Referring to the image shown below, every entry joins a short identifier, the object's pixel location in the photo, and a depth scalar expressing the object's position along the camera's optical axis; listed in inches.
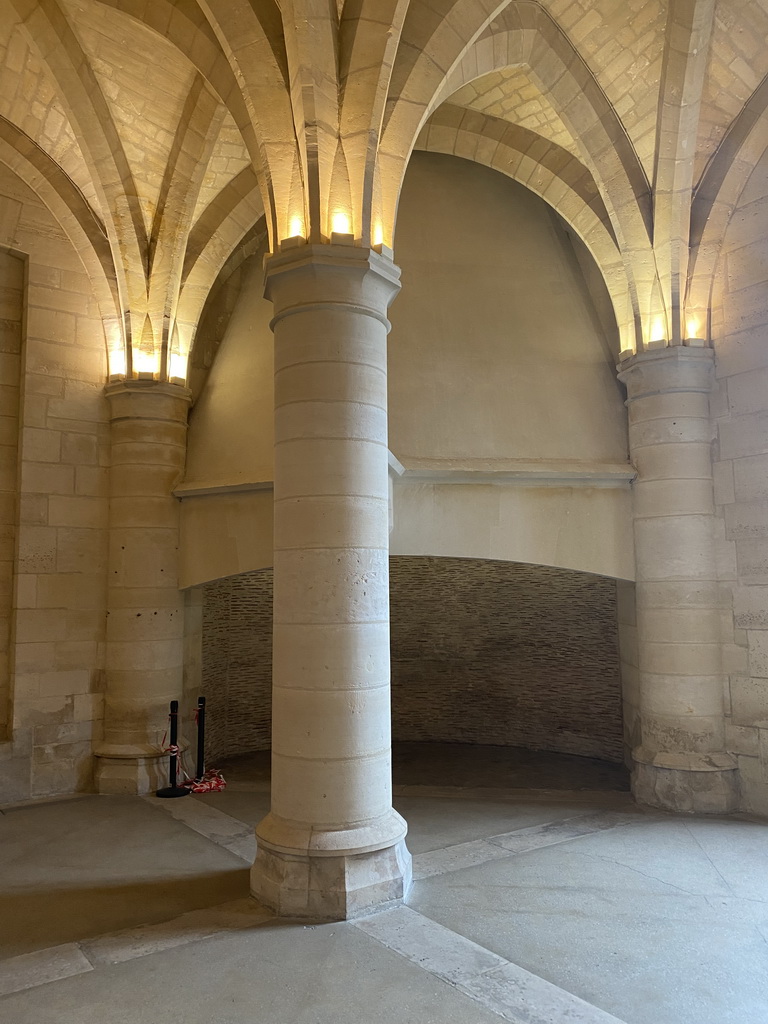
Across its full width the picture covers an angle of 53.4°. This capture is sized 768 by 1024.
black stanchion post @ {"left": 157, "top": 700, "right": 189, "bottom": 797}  317.1
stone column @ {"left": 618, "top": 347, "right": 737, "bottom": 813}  286.5
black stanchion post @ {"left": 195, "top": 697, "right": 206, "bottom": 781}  333.1
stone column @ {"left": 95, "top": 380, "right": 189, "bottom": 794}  332.2
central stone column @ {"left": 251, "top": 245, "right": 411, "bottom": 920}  197.8
